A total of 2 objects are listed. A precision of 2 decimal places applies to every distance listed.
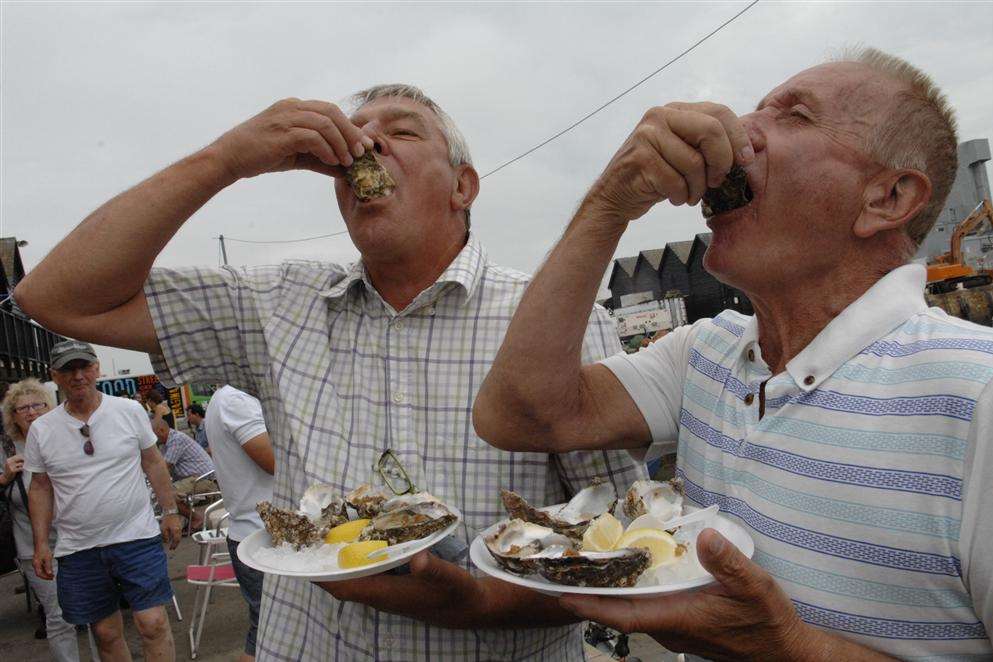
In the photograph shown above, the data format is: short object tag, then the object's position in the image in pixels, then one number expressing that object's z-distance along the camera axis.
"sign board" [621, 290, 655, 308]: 38.60
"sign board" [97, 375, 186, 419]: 19.75
